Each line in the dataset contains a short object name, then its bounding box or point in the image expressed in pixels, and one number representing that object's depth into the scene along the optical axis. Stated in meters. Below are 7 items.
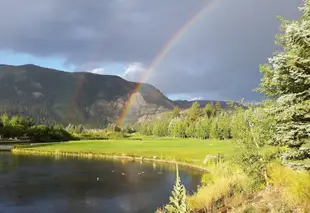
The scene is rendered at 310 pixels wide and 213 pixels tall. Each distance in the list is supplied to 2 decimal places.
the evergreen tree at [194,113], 190.64
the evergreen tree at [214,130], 141.00
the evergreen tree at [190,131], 161.62
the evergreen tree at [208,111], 196.38
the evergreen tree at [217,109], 183.38
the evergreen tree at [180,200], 9.59
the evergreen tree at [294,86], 11.11
